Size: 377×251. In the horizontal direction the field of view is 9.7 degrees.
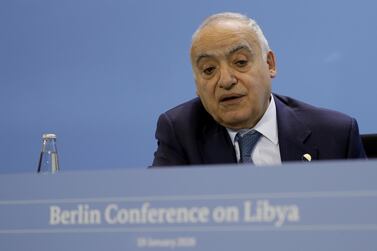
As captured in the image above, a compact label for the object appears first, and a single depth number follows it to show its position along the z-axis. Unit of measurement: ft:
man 13.59
